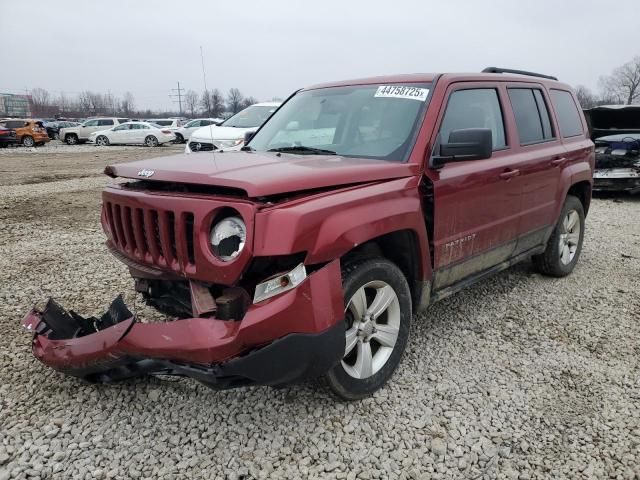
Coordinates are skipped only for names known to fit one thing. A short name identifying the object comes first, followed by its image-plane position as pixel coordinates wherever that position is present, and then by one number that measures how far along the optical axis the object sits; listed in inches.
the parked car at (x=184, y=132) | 1176.8
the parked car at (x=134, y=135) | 1083.0
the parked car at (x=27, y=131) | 1052.5
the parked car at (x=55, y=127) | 1413.6
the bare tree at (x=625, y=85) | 3273.1
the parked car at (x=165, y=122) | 1452.9
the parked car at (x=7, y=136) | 1029.2
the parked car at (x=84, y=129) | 1194.6
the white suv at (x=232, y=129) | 402.6
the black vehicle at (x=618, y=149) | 381.2
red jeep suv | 90.5
